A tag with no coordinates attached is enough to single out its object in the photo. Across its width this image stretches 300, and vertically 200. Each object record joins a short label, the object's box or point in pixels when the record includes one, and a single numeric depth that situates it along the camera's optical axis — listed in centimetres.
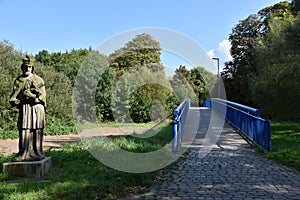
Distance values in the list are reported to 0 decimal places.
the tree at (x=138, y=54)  3004
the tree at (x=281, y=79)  1082
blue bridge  830
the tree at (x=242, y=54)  2919
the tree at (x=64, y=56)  1930
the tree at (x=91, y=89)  1714
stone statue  569
